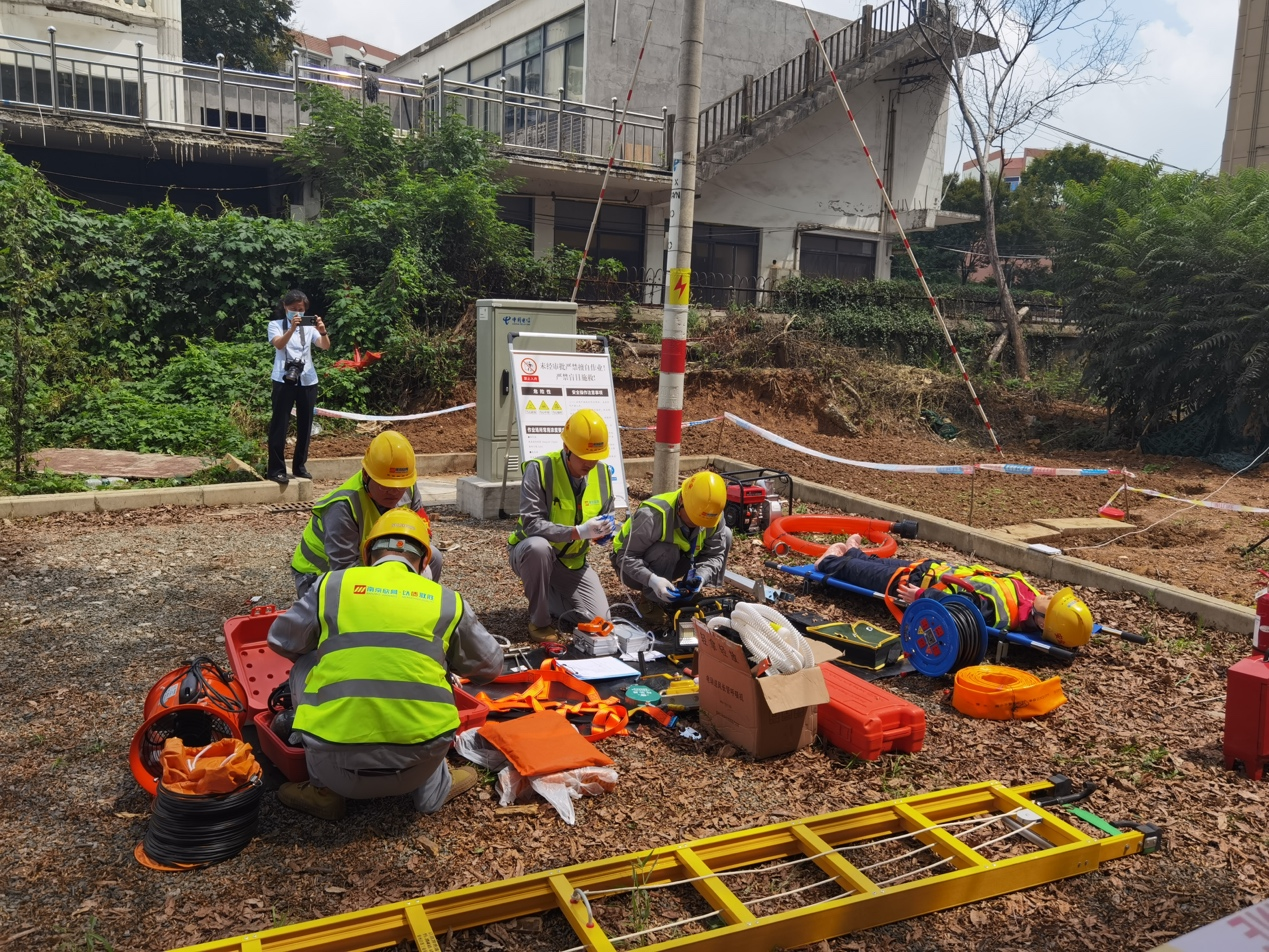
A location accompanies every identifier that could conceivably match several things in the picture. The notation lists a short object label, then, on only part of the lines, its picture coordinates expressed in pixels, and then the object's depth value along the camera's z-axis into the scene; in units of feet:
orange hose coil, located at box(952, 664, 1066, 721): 15.53
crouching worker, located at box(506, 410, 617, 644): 18.47
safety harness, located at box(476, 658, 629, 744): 14.47
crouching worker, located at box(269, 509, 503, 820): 10.80
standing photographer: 28.19
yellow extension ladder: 9.31
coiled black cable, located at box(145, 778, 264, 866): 10.51
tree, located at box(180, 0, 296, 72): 87.76
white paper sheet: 16.24
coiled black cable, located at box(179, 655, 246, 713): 12.17
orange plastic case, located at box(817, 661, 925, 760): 13.85
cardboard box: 13.46
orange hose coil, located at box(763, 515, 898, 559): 24.52
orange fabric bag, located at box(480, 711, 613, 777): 12.50
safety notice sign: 26.86
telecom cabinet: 28.04
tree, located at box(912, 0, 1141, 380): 62.59
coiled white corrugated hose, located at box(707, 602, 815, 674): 13.57
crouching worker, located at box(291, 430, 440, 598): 14.69
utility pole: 24.12
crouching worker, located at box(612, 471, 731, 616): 18.38
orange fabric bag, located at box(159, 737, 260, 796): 10.66
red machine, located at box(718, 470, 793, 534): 26.37
